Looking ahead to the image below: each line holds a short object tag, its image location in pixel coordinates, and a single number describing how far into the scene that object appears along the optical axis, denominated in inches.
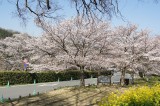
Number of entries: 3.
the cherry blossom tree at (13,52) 911.0
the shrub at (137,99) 127.9
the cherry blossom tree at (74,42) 394.9
